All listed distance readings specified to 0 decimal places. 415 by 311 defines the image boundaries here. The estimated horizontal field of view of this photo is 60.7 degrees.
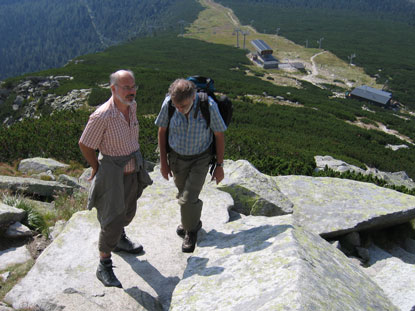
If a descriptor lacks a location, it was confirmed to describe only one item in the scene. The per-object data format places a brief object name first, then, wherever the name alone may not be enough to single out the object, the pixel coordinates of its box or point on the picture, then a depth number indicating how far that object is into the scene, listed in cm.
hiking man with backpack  421
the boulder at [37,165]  864
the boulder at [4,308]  337
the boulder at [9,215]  495
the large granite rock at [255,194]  593
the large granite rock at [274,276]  285
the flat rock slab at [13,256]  445
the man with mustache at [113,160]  368
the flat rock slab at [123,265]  362
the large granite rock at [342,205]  550
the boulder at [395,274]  377
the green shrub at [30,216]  538
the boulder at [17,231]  499
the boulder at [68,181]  719
